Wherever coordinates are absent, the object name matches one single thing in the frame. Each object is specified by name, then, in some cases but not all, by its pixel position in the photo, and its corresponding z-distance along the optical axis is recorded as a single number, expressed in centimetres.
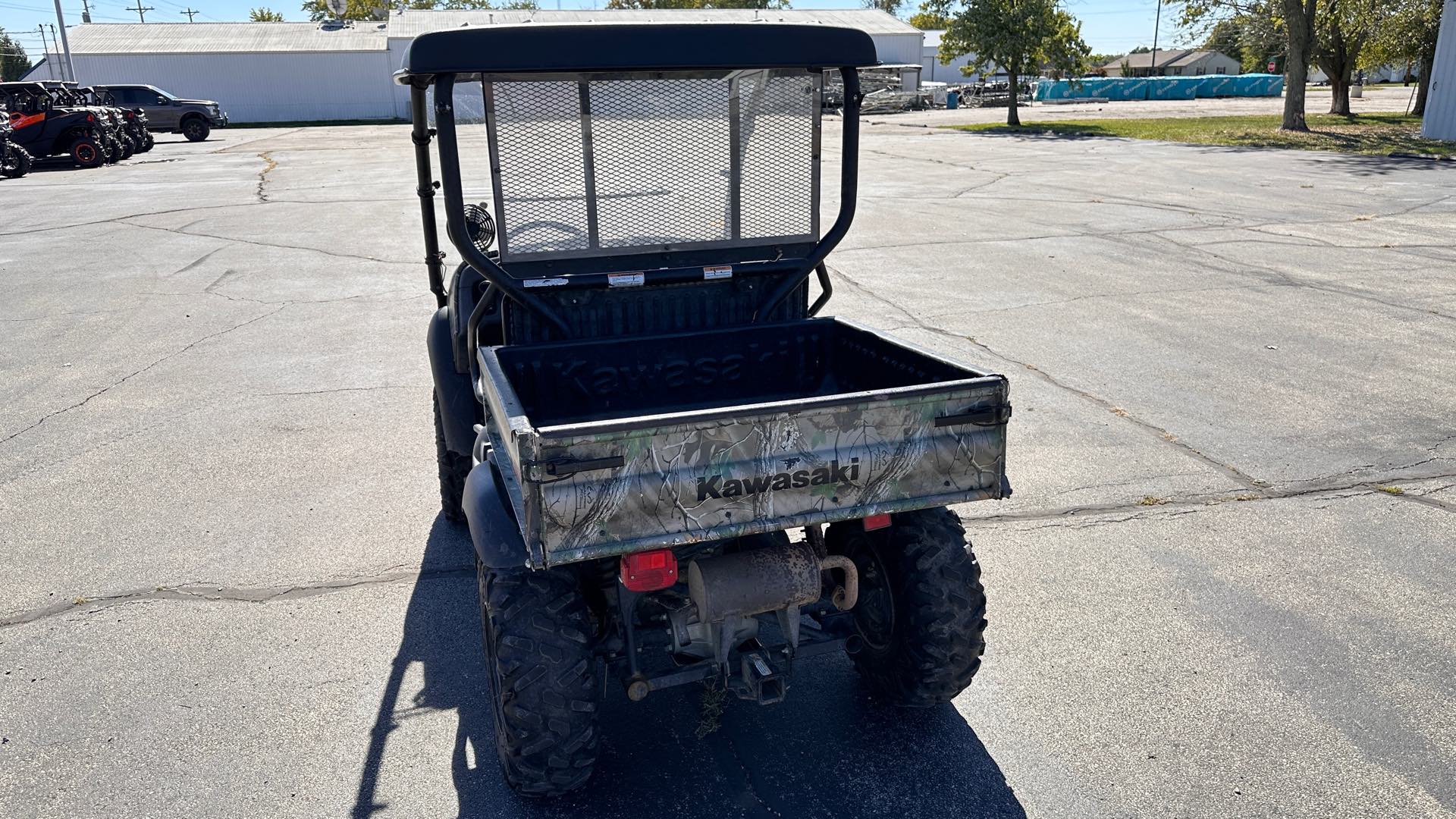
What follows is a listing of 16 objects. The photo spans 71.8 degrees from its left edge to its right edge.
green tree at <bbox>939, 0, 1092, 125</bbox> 3388
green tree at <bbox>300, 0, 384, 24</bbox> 8325
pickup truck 3403
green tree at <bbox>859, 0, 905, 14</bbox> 11519
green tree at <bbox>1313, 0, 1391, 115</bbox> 2900
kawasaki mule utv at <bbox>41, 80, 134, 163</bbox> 2372
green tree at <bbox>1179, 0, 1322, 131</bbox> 2559
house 9169
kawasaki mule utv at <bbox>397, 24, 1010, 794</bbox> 260
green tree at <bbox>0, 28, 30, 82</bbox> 8142
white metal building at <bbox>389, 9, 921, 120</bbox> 4775
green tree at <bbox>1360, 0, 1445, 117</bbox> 2853
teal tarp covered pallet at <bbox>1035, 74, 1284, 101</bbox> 6069
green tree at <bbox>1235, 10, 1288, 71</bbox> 2932
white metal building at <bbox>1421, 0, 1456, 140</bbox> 2312
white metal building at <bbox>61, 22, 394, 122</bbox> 4894
